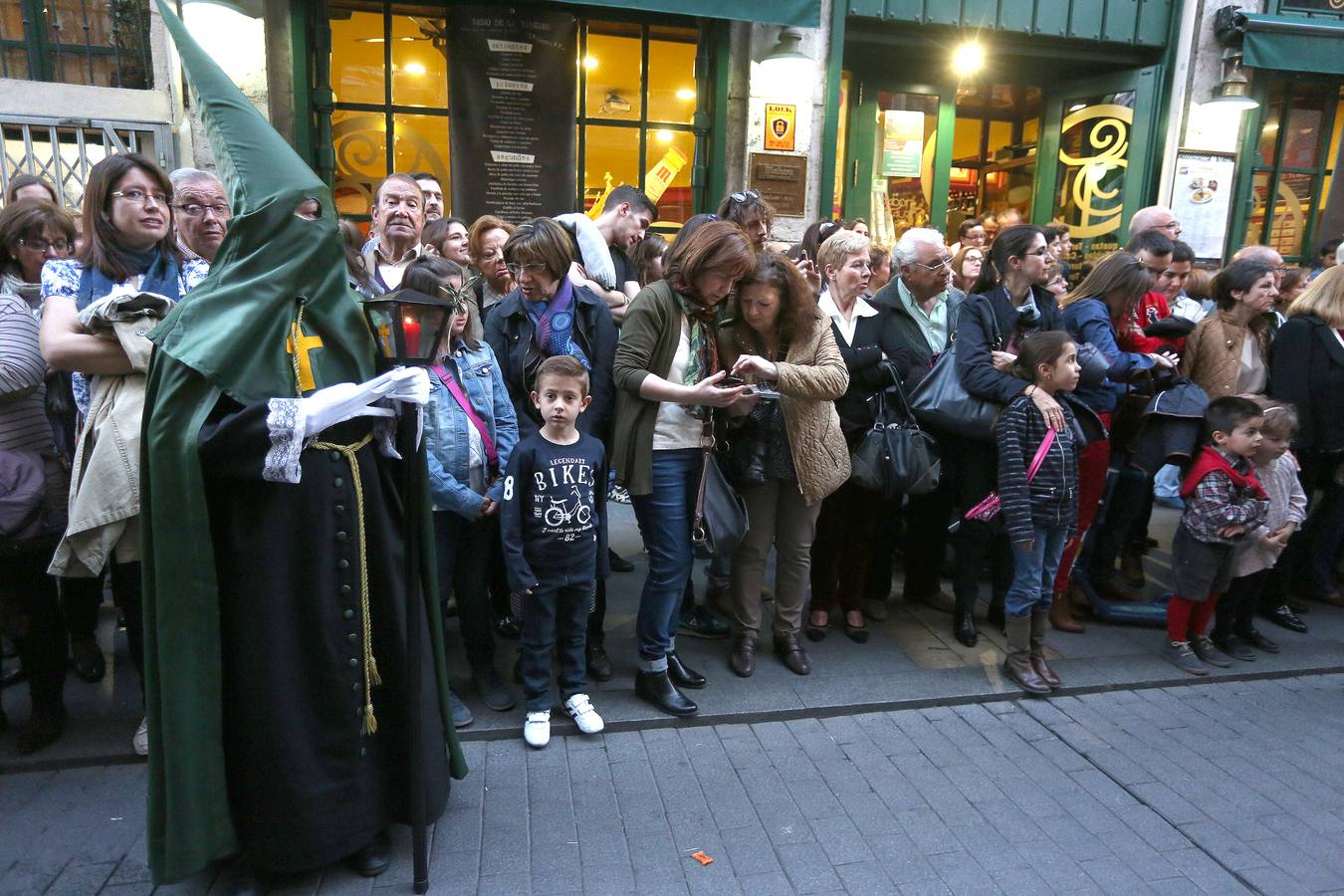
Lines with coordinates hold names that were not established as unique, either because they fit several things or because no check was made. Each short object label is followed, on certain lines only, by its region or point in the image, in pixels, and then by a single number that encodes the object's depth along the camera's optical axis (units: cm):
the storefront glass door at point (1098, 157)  866
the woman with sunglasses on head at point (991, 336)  434
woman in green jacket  364
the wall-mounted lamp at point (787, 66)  750
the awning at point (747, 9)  696
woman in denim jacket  348
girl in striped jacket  405
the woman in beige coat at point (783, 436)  379
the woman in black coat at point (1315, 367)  496
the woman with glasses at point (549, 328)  388
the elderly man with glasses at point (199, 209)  321
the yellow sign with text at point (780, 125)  771
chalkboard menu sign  722
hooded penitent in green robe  238
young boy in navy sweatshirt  343
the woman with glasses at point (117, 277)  305
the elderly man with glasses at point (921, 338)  457
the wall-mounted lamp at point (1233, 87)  838
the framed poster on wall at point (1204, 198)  865
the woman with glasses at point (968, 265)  570
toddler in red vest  428
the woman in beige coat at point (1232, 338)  487
